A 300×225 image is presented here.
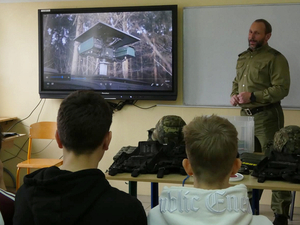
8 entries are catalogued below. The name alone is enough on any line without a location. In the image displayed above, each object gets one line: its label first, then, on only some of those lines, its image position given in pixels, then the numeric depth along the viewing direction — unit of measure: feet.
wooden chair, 12.39
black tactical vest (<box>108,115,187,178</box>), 6.94
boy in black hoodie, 3.57
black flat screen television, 12.77
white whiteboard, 12.07
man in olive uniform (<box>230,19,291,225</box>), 10.18
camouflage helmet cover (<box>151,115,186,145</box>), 7.89
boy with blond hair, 3.64
